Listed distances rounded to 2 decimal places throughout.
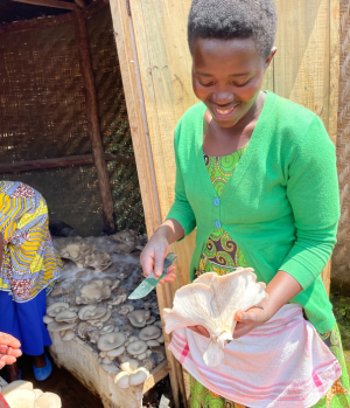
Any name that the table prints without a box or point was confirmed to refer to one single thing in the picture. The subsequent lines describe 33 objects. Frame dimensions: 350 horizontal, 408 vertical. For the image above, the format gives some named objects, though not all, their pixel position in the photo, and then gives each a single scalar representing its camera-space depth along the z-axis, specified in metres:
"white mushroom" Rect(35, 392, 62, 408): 1.70
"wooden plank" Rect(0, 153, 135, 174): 4.30
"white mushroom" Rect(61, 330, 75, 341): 2.69
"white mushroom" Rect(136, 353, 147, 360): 2.35
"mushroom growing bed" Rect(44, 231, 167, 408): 2.31
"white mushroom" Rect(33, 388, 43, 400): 1.78
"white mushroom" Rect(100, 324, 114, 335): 2.61
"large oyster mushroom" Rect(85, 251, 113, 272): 3.50
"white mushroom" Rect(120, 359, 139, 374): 2.27
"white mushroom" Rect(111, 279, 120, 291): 3.14
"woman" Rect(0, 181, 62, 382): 2.75
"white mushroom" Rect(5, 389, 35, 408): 1.66
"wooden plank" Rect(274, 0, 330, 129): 1.56
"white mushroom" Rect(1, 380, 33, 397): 1.79
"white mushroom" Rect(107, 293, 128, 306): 2.95
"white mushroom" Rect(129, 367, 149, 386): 2.15
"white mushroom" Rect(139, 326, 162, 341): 2.47
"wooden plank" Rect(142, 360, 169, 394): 2.23
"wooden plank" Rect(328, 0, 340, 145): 1.56
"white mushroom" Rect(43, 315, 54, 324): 2.87
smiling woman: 0.93
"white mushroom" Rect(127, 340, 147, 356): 2.36
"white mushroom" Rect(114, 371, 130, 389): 2.17
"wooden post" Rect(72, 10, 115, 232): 3.92
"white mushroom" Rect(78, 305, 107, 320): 2.72
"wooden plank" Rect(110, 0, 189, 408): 1.53
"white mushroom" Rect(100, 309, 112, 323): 2.74
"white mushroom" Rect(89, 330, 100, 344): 2.59
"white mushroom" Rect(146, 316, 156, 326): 2.65
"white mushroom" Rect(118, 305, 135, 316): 2.81
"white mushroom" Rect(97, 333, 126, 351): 2.39
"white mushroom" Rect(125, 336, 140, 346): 2.48
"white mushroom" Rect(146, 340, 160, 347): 2.42
